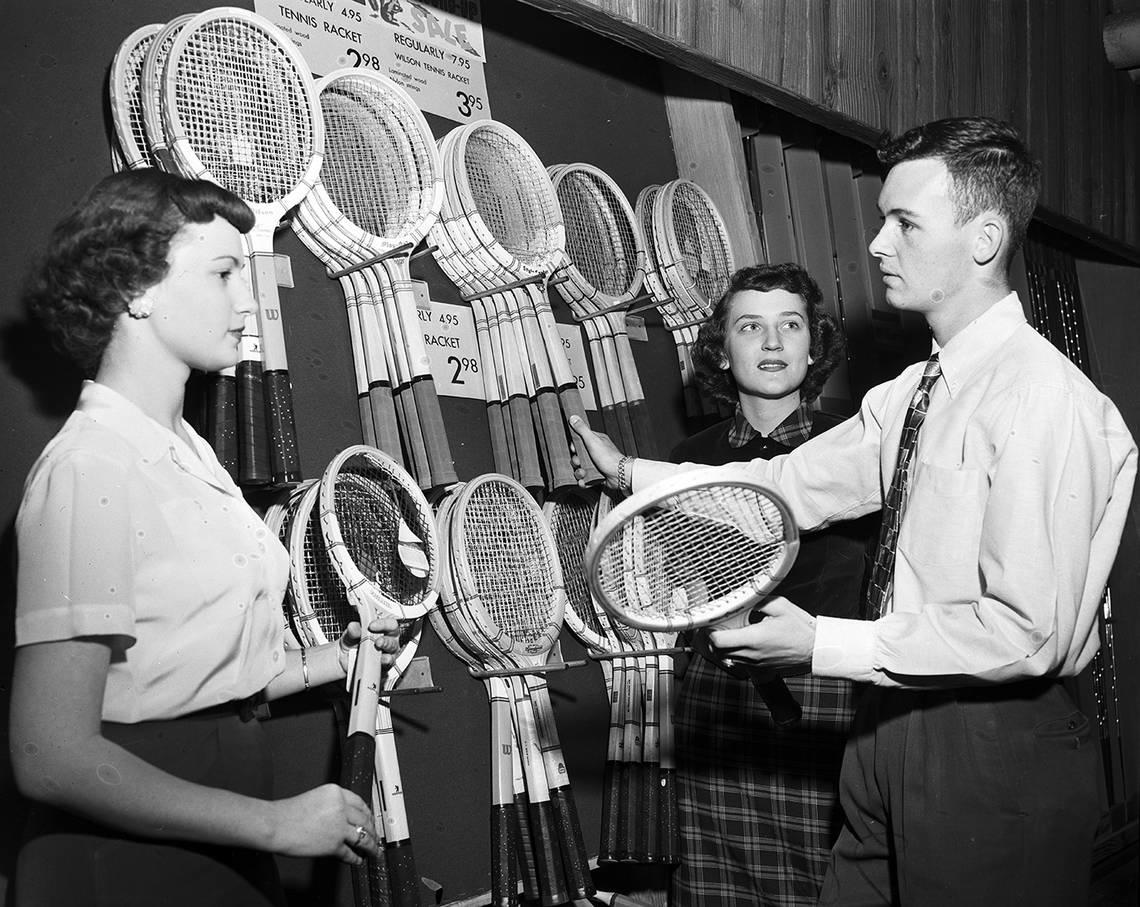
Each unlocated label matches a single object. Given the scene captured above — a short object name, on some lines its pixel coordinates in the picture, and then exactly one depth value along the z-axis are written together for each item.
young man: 1.93
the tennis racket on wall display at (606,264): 3.33
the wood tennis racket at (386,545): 2.33
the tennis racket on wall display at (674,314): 3.54
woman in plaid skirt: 2.90
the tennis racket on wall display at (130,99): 2.30
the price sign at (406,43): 2.90
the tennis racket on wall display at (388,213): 2.72
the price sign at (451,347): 3.03
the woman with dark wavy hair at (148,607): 1.51
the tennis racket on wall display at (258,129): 2.34
